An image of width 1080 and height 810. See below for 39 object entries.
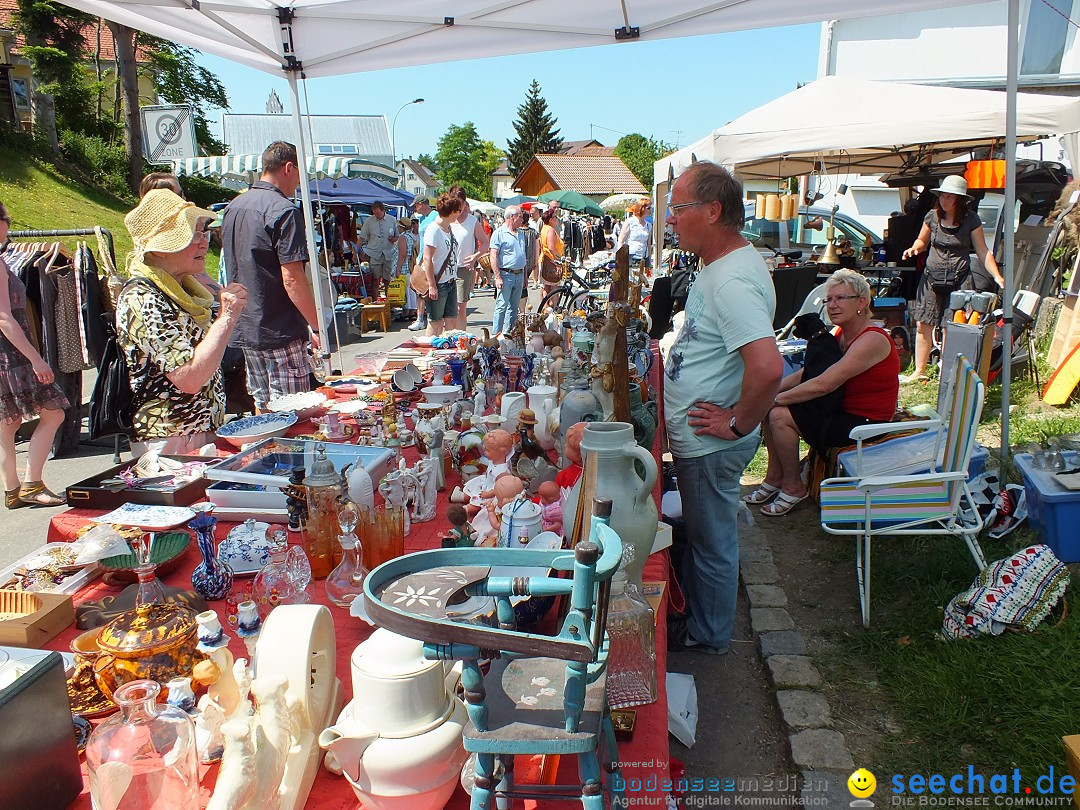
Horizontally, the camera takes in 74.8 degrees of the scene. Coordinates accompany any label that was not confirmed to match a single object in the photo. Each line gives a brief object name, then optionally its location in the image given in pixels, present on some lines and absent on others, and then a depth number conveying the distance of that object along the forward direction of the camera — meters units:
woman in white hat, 6.29
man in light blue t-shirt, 2.27
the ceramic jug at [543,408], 2.69
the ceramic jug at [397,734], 1.10
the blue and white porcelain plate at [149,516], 1.92
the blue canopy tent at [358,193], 12.71
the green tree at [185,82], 24.25
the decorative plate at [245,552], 1.81
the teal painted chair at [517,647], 0.95
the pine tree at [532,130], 65.25
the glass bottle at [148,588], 1.51
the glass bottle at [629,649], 1.45
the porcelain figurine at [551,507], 1.92
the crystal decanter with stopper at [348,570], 1.71
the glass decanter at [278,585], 1.65
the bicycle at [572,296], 7.86
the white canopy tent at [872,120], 5.81
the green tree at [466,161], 64.06
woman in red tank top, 3.67
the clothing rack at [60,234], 4.41
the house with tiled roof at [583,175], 52.38
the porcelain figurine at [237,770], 1.02
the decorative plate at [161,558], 1.79
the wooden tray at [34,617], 1.52
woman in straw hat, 2.35
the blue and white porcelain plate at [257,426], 2.83
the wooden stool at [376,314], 11.02
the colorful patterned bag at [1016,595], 2.72
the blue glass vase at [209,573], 1.73
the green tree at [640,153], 64.89
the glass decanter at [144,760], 1.04
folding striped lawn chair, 2.93
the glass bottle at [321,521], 1.87
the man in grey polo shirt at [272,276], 3.58
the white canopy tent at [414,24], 3.83
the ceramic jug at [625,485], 1.66
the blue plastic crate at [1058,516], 2.97
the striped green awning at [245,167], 12.16
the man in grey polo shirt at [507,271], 8.16
